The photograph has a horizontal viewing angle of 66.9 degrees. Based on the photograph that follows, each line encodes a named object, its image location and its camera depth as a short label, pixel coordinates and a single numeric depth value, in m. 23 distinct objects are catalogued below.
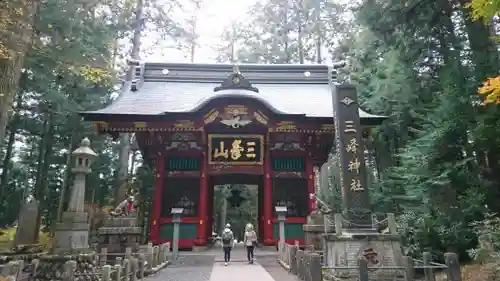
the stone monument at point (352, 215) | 7.18
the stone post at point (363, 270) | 5.27
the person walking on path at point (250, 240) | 9.77
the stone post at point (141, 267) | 7.40
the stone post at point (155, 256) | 8.82
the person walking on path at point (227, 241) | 9.77
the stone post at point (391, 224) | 7.48
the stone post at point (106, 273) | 5.49
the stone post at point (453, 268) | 5.33
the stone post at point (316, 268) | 5.36
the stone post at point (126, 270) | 6.35
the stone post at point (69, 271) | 5.43
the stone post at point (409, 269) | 5.75
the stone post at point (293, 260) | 7.85
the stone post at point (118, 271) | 5.84
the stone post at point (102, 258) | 8.76
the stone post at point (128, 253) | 7.96
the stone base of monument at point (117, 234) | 10.20
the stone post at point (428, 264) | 5.97
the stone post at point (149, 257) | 8.22
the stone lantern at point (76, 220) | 7.50
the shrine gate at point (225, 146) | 12.85
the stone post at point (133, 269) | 6.82
